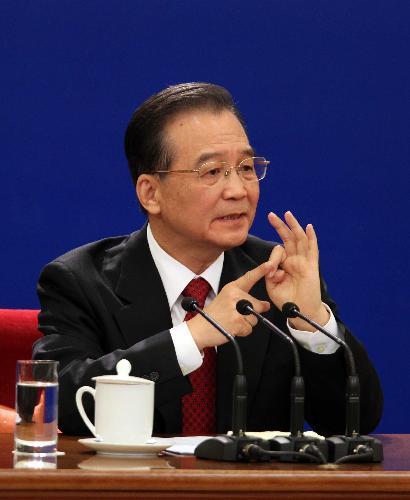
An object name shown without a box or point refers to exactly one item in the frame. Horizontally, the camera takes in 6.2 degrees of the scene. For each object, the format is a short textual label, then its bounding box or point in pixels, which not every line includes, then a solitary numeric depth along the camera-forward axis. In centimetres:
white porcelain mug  527
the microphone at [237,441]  518
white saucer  522
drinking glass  517
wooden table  498
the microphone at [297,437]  520
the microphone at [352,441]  523
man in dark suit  582
